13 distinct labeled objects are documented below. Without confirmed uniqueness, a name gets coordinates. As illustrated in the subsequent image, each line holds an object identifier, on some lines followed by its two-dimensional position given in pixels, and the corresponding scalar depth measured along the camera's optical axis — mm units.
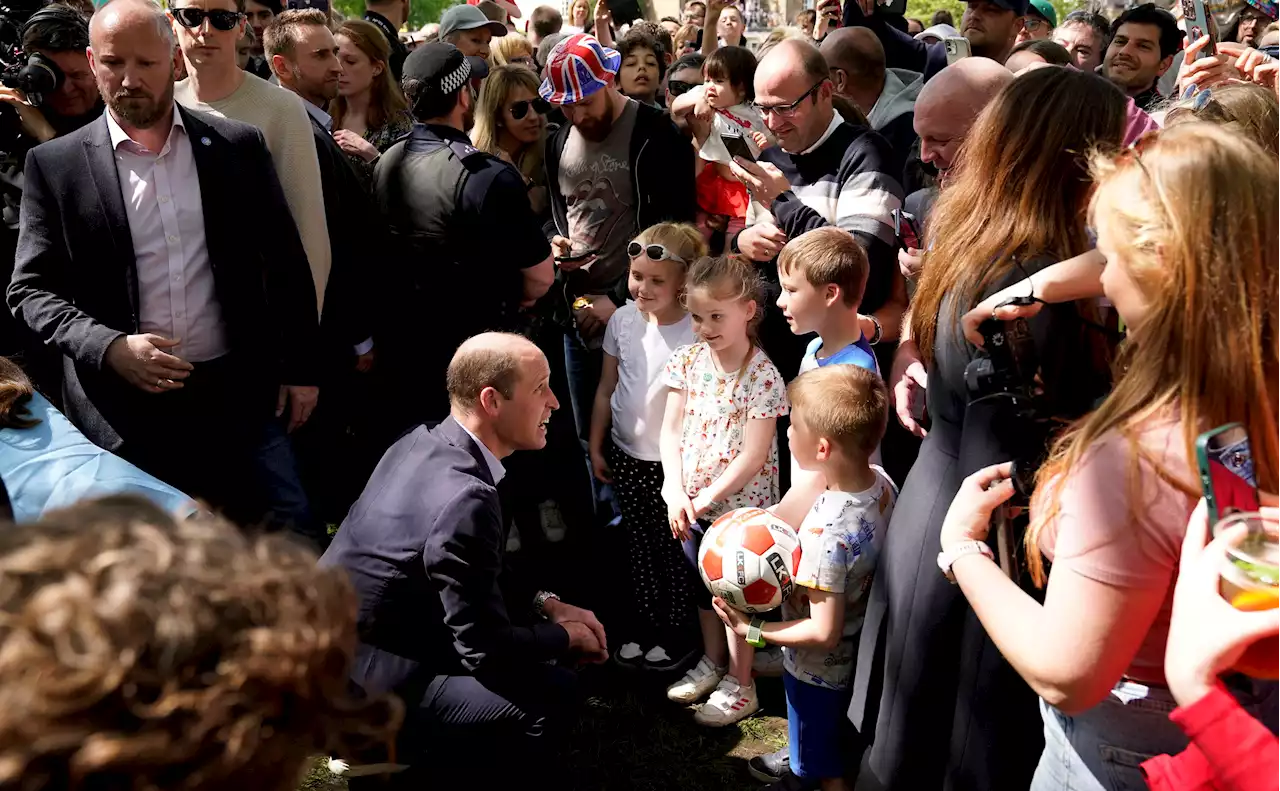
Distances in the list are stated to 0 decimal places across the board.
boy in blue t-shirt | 3469
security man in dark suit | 3285
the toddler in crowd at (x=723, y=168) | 5012
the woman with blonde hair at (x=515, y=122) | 5355
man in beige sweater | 3830
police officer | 4039
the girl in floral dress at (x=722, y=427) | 3746
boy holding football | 2953
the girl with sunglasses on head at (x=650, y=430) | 4164
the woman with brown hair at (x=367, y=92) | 5137
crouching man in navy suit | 2807
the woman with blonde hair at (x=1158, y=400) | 1562
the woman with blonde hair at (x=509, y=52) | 6785
